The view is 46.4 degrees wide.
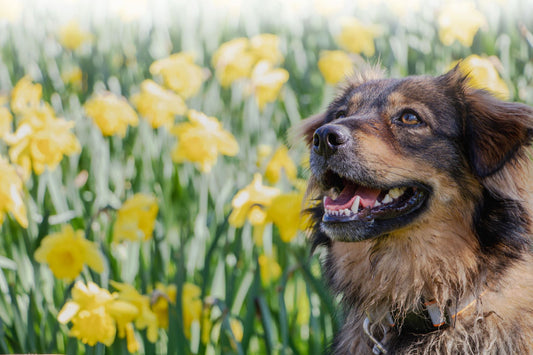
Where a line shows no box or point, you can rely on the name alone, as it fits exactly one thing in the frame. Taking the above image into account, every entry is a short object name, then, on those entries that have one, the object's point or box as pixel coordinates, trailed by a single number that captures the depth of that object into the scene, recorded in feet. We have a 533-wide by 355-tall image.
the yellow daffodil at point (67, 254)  7.54
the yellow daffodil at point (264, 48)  14.12
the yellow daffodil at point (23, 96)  12.01
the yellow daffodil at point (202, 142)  9.91
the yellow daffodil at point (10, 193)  8.11
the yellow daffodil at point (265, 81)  12.74
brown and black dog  7.04
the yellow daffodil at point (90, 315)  6.63
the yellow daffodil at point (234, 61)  13.64
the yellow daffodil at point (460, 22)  13.53
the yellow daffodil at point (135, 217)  8.13
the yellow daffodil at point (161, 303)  7.46
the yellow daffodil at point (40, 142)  9.20
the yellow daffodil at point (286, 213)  8.31
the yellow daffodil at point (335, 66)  13.46
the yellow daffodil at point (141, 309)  6.97
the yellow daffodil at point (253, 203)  8.61
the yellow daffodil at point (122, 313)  6.73
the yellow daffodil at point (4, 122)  10.73
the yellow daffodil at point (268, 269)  9.44
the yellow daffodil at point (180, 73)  12.52
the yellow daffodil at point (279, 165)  10.07
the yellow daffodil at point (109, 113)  10.66
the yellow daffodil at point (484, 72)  10.62
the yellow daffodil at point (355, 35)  15.03
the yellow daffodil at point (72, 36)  17.94
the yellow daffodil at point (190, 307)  7.66
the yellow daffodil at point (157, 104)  11.21
